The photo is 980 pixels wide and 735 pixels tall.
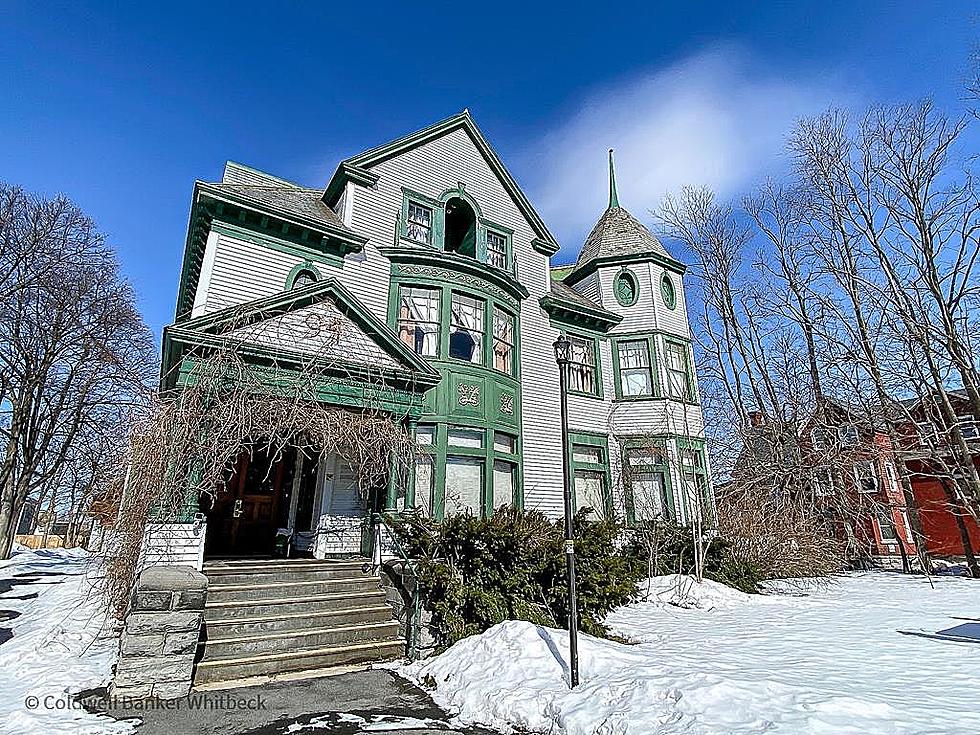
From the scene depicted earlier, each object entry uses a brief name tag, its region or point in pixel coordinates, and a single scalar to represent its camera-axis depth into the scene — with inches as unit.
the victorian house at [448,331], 404.5
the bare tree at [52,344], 871.1
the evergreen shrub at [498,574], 300.2
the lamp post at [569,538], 210.8
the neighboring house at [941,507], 895.1
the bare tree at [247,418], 300.4
